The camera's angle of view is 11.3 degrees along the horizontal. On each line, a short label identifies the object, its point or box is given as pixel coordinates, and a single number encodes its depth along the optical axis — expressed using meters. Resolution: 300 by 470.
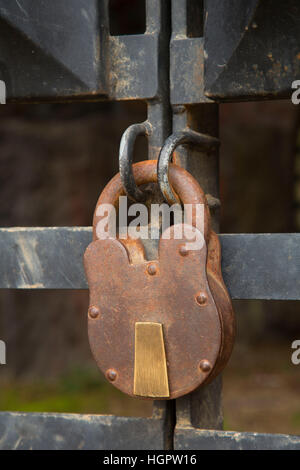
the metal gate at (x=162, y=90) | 0.80
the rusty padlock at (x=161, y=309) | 0.78
